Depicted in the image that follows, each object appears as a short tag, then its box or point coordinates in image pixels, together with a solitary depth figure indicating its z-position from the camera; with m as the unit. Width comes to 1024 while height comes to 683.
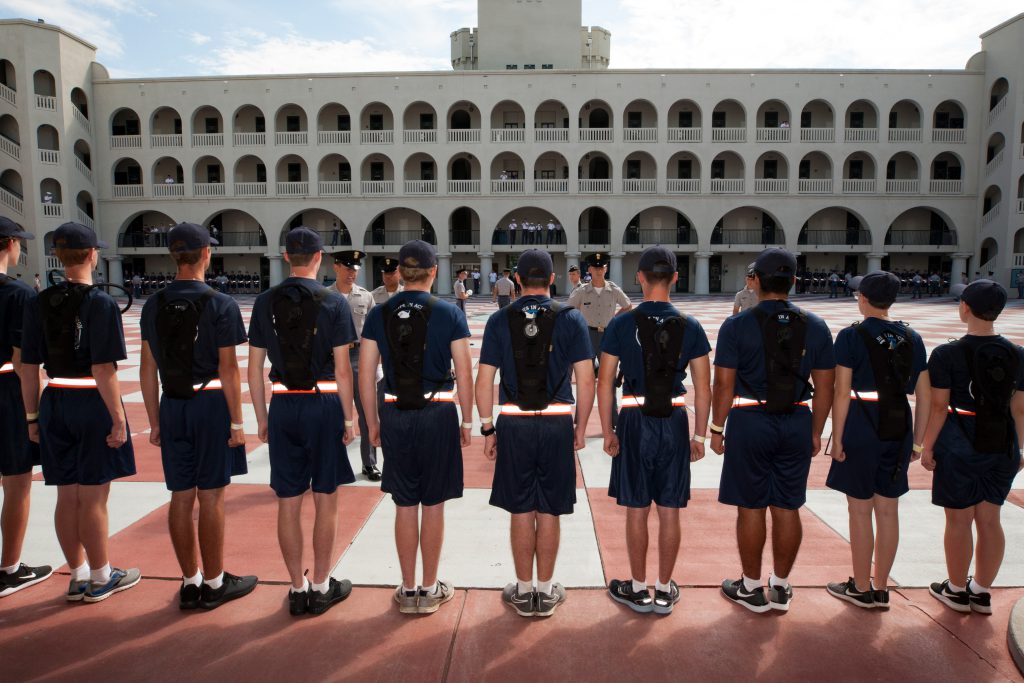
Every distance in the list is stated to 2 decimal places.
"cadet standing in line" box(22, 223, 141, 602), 3.51
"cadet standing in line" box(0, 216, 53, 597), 3.71
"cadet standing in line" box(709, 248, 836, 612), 3.47
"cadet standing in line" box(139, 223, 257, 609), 3.48
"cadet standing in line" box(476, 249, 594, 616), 3.44
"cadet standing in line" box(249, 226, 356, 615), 3.45
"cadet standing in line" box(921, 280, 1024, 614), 3.40
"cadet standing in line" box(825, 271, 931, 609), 3.48
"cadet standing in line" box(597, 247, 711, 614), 3.48
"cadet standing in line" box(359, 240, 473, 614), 3.44
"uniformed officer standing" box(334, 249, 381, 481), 5.53
